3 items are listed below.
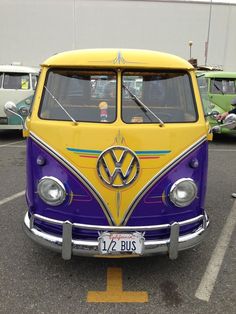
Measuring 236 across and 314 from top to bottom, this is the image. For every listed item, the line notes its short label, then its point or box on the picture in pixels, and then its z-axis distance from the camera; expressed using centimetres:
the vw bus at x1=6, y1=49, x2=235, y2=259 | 284
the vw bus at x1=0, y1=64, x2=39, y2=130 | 966
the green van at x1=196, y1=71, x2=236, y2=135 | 1033
